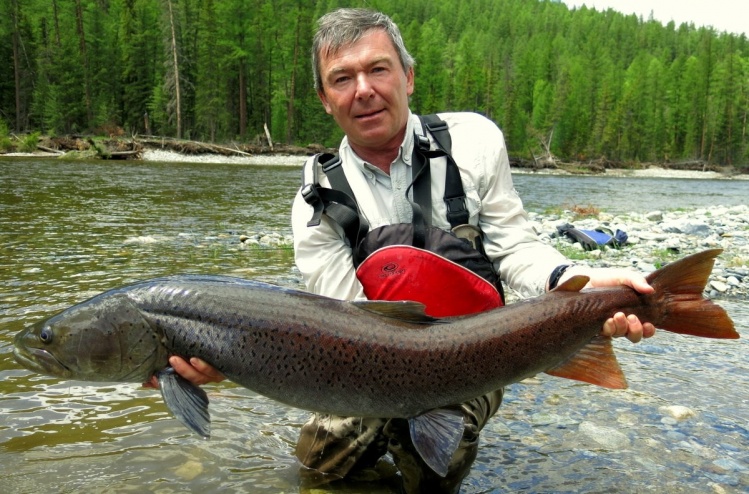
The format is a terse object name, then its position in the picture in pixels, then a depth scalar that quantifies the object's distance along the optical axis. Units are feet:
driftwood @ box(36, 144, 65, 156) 119.14
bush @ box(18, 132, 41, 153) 116.67
